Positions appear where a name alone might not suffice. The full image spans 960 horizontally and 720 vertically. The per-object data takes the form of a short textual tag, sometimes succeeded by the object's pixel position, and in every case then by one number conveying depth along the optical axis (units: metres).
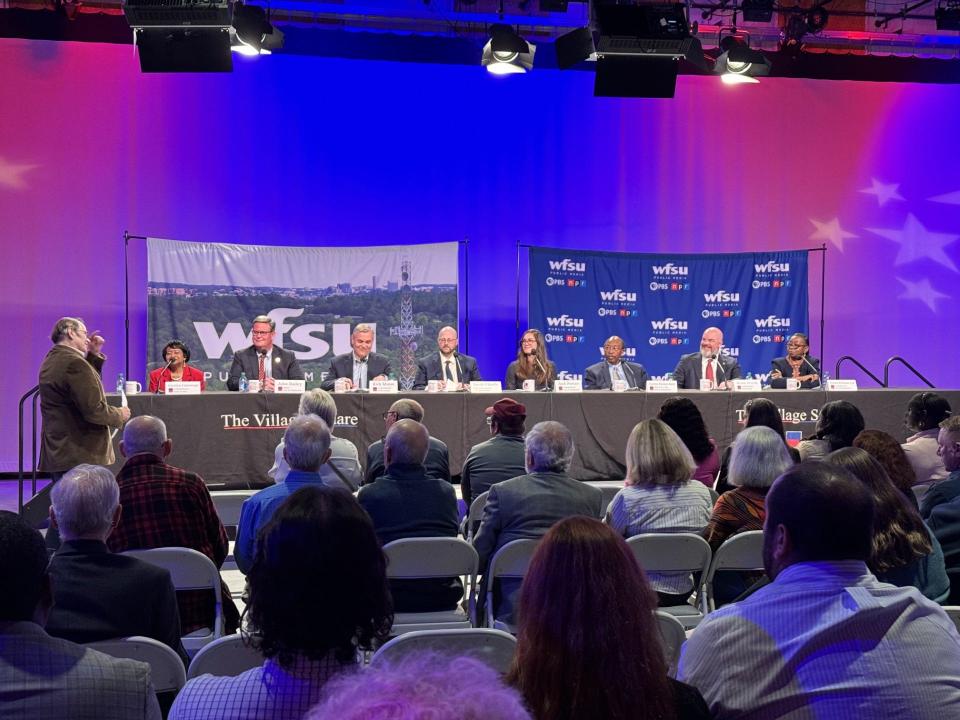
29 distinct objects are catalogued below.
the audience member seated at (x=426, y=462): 4.27
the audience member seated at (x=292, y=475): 3.09
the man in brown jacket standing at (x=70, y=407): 5.12
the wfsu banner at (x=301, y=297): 8.24
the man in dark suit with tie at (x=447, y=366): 7.55
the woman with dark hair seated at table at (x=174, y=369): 6.96
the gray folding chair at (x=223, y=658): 2.00
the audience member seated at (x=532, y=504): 3.16
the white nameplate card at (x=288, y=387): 6.68
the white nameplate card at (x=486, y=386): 7.01
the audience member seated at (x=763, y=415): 4.47
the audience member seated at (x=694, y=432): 4.23
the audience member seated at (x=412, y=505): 3.16
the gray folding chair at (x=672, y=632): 2.28
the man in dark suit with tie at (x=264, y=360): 7.21
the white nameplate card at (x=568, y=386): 7.16
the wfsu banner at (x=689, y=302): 9.02
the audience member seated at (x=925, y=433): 4.09
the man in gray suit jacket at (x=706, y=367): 7.80
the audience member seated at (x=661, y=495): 3.25
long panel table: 6.44
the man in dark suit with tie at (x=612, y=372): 7.77
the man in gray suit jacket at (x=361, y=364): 7.41
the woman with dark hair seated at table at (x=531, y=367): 7.53
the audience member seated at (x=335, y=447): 4.35
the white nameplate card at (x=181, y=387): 6.44
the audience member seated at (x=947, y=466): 3.16
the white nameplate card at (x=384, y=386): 6.84
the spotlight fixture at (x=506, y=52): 7.51
